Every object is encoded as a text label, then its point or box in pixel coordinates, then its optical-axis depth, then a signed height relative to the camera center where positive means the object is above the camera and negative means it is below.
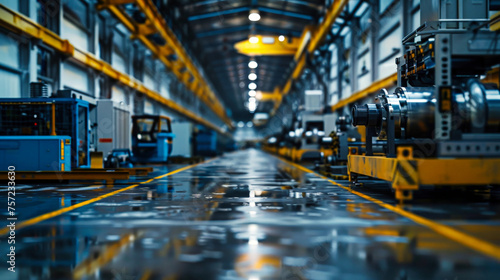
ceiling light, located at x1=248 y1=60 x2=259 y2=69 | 36.38 +6.28
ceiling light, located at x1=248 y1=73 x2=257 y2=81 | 42.81 +6.20
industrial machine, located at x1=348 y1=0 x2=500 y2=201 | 5.16 +0.36
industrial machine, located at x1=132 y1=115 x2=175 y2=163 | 16.50 -0.16
